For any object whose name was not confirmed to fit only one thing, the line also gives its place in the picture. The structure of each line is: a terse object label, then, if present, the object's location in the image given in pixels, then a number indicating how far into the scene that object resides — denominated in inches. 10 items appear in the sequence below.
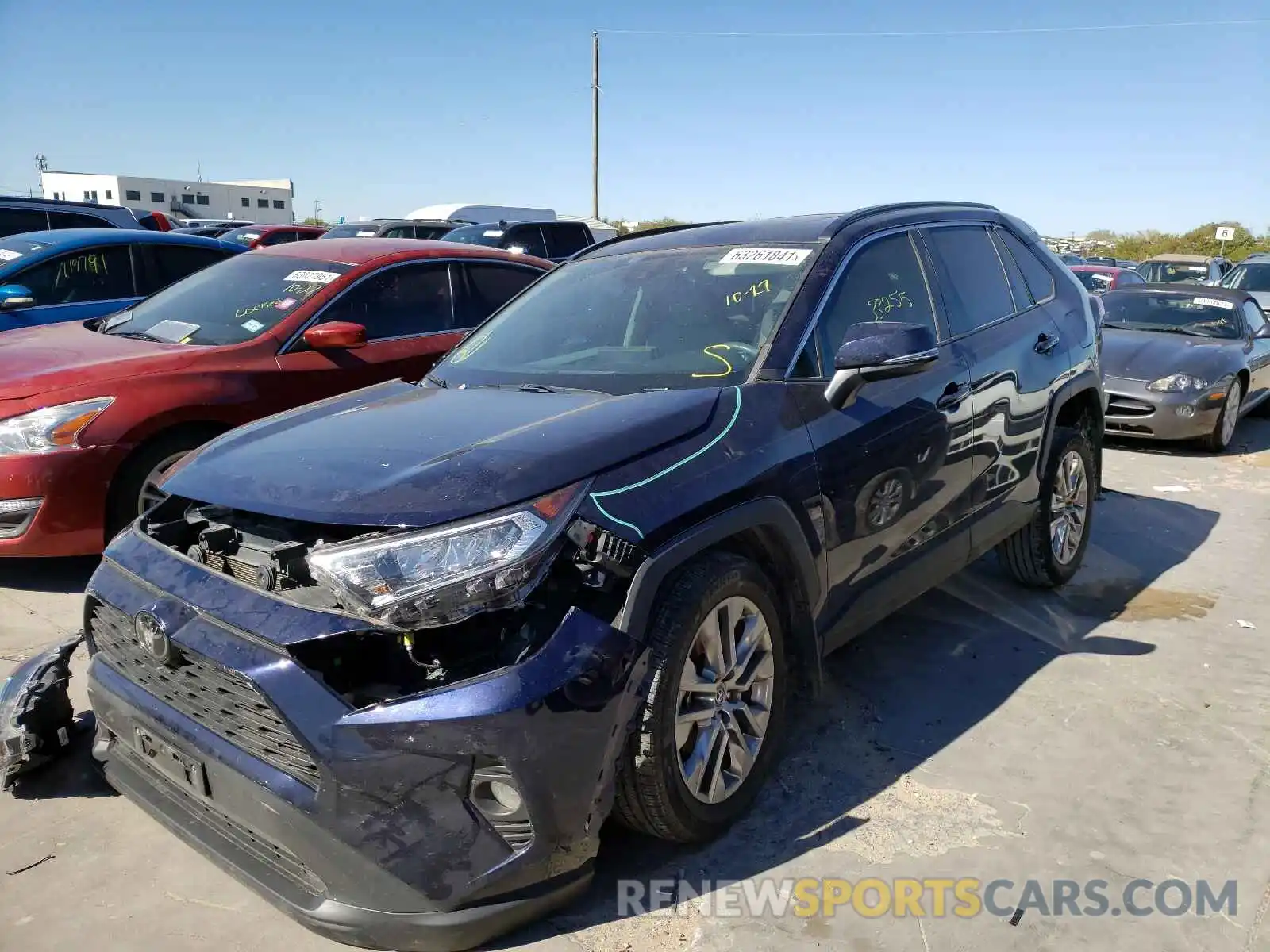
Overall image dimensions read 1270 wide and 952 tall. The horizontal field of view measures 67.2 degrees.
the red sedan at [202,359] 169.0
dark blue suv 83.4
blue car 259.4
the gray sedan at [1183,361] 334.3
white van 962.1
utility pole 1224.2
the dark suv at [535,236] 549.6
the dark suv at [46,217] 377.4
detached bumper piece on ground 115.3
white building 2430.1
